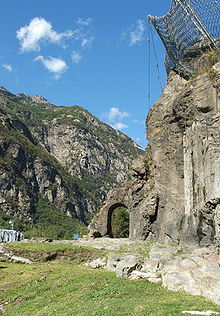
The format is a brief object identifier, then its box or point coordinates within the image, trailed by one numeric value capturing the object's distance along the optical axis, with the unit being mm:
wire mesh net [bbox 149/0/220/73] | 24794
